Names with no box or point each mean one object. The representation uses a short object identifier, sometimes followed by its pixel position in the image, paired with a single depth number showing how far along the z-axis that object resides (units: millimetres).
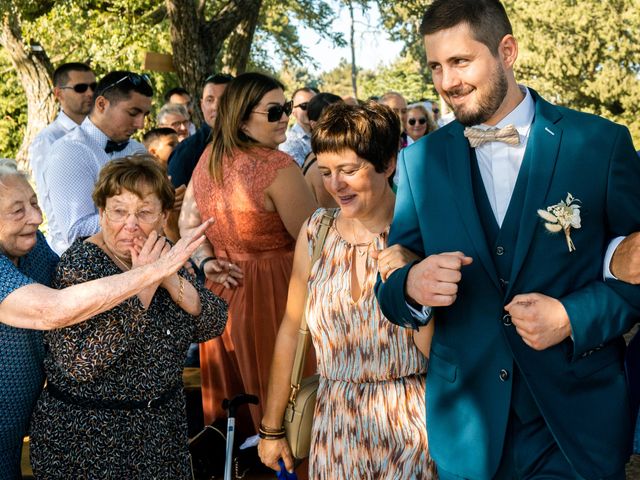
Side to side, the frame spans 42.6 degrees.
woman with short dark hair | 3057
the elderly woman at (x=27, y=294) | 2906
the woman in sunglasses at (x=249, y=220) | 4676
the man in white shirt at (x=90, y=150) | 5102
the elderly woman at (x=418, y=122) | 10203
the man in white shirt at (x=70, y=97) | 6473
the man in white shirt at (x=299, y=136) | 8438
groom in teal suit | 2408
